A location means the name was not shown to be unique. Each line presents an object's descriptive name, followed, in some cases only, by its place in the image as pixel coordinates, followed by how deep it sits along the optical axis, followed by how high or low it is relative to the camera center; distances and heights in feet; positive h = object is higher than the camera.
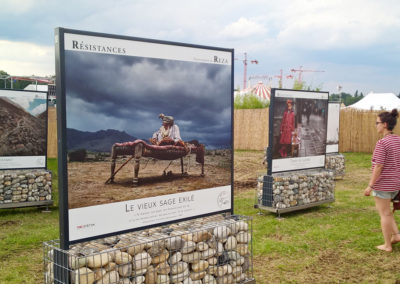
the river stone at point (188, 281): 12.75 -4.93
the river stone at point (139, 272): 11.62 -4.23
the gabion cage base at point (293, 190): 27.43 -4.56
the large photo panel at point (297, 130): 26.99 -0.29
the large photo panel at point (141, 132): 10.77 -0.19
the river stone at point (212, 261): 13.48 -4.53
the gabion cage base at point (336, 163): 44.06 -4.13
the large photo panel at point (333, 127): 43.70 -0.14
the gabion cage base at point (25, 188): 29.04 -4.65
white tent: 113.76 +7.10
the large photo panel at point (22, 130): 30.42 -0.39
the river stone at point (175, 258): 12.50 -4.11
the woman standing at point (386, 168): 18.94 -1.98
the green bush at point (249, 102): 115.65 +6.82
